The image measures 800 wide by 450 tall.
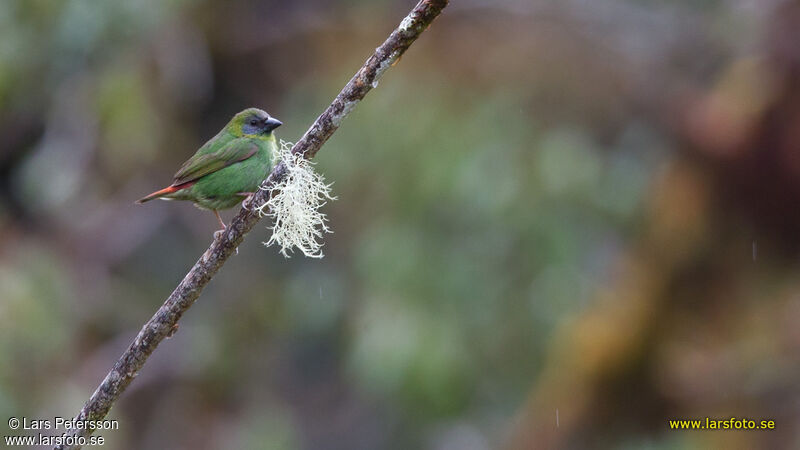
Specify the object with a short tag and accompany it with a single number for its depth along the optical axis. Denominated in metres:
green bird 8.27
